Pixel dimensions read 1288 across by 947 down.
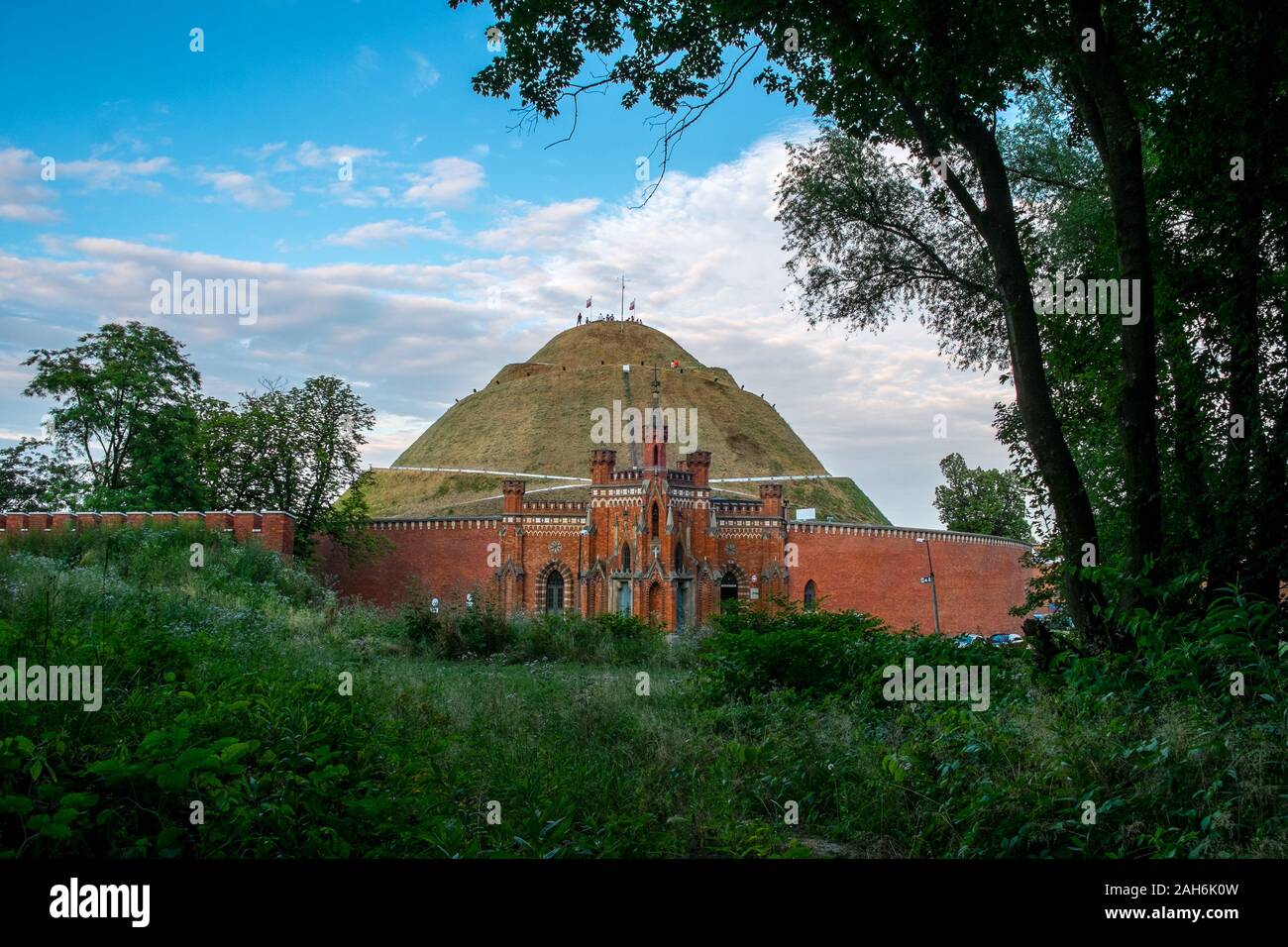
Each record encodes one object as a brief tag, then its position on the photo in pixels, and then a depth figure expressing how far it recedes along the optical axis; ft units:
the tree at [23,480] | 130.82
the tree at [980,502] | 189.67
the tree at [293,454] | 125.49
